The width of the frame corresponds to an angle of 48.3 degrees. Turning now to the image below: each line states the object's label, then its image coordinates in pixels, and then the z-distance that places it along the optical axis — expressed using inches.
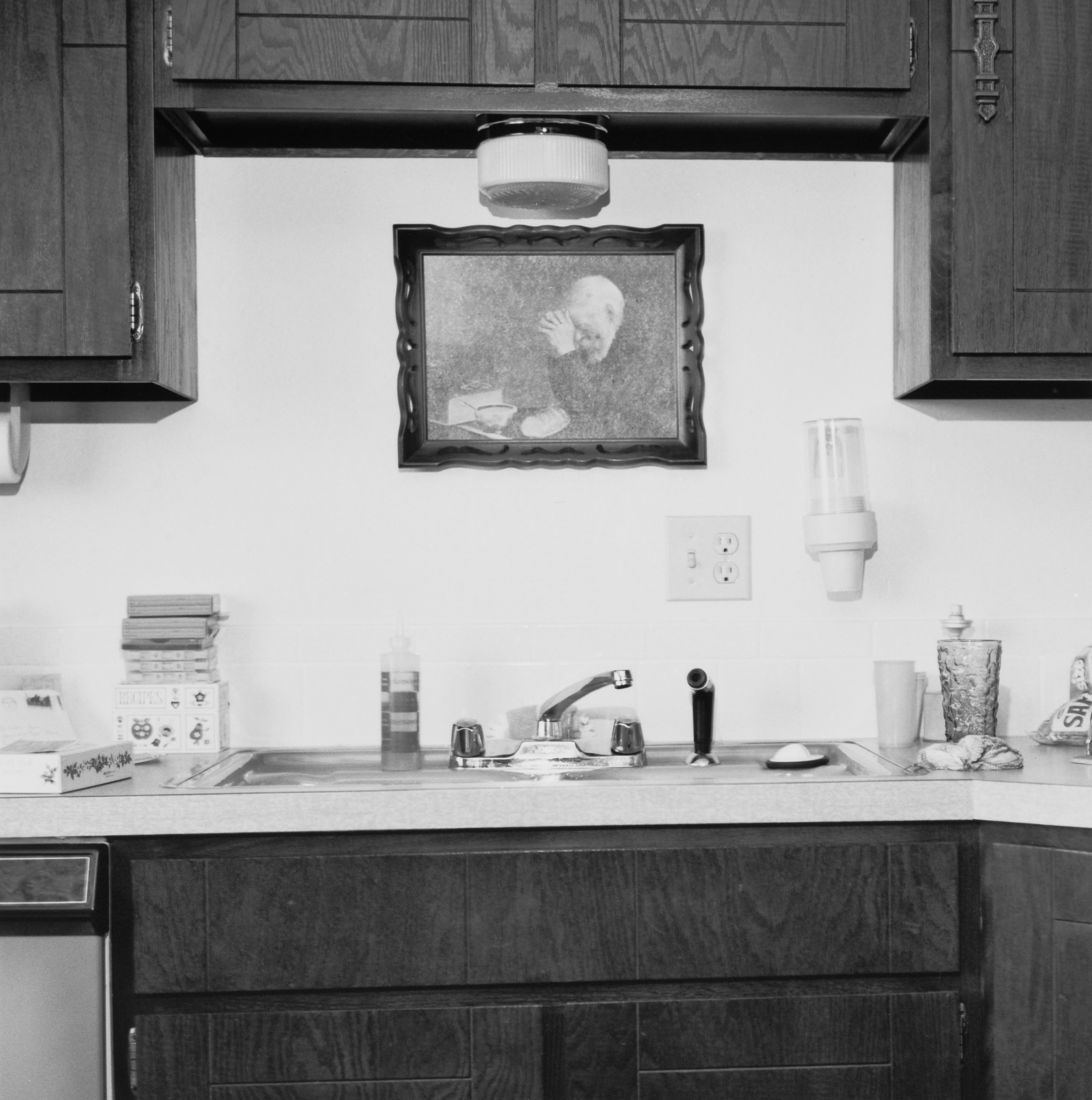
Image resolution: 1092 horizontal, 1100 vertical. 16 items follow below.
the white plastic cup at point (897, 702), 77.1
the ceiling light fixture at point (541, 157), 76.3
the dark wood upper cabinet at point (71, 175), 70.4
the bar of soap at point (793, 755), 73.8
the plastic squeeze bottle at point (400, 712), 76.3
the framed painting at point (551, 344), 82.7
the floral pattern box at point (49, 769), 62.4
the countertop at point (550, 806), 61.7
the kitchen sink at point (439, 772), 67.7
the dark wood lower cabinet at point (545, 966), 61.0
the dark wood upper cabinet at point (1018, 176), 73.0
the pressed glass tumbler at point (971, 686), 77.8
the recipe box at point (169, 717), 77.5
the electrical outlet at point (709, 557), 83.4
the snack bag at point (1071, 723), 76.5
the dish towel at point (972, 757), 66.4
